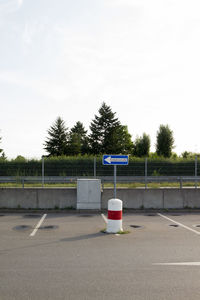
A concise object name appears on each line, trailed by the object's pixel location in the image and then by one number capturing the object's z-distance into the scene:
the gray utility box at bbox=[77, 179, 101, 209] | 13.98
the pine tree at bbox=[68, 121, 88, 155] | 70.62
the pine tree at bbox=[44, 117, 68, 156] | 72.94
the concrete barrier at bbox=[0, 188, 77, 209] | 14.35
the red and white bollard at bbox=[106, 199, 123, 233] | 9.21
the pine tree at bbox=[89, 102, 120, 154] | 68.88
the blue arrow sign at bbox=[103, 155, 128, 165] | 10.50
